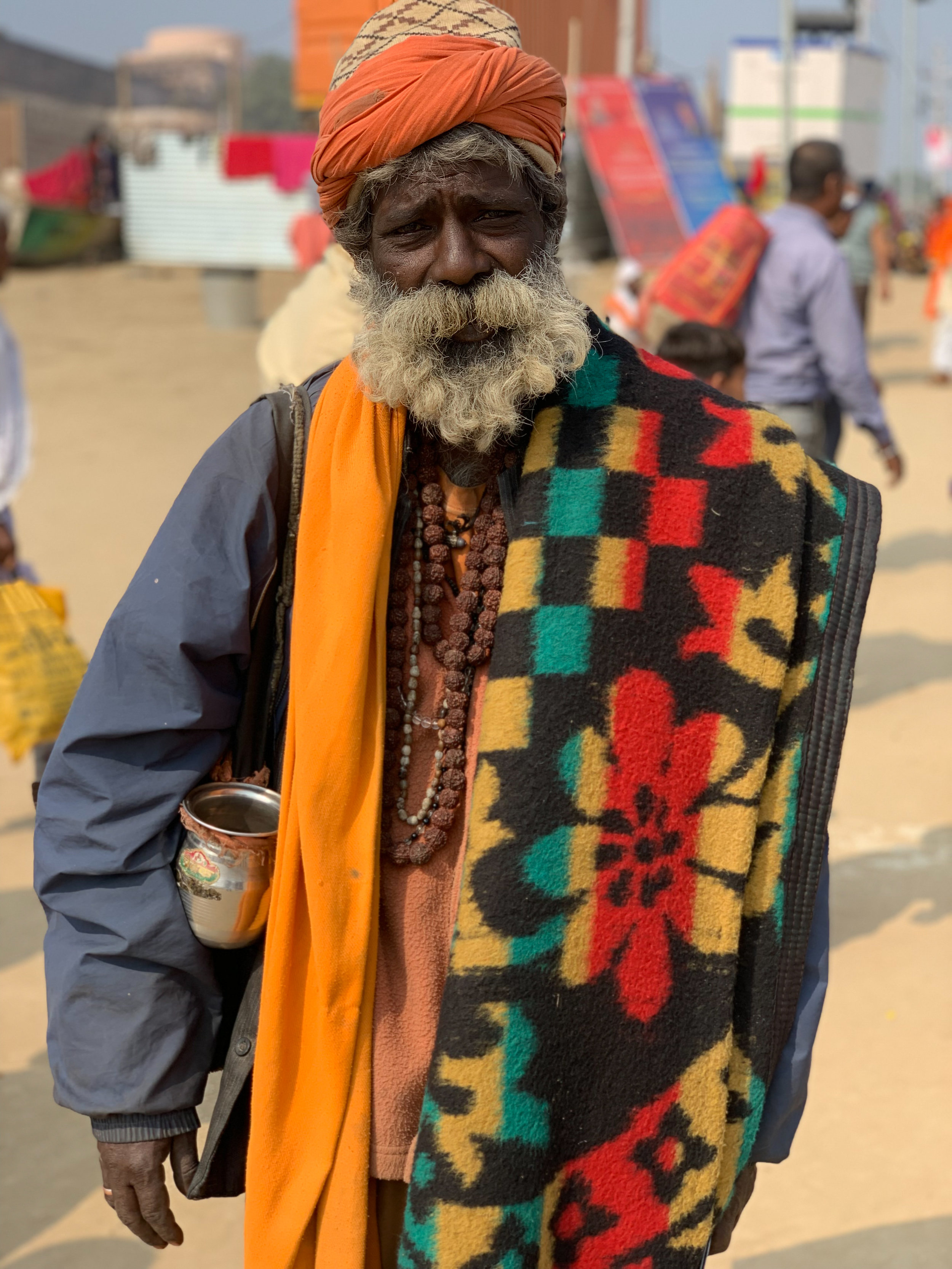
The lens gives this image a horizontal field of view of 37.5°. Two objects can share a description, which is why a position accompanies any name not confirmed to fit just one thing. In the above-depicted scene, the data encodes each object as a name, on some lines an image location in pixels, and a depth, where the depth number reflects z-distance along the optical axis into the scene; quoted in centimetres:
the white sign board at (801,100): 2830
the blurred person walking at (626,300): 795
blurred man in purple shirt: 556
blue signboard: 1727
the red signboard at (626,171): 1705
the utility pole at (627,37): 2078
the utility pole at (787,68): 1565
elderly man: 163
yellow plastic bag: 415
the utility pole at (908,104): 3703
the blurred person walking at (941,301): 1429
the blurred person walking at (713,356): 423
